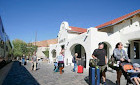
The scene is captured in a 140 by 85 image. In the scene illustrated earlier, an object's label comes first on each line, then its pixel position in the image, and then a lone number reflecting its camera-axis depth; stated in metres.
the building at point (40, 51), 47.05
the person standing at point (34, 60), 10.71
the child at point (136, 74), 4.01
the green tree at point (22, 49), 43.49
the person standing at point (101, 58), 4.90
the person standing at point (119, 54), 4.67
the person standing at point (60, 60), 8.67
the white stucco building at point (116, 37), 11.79
